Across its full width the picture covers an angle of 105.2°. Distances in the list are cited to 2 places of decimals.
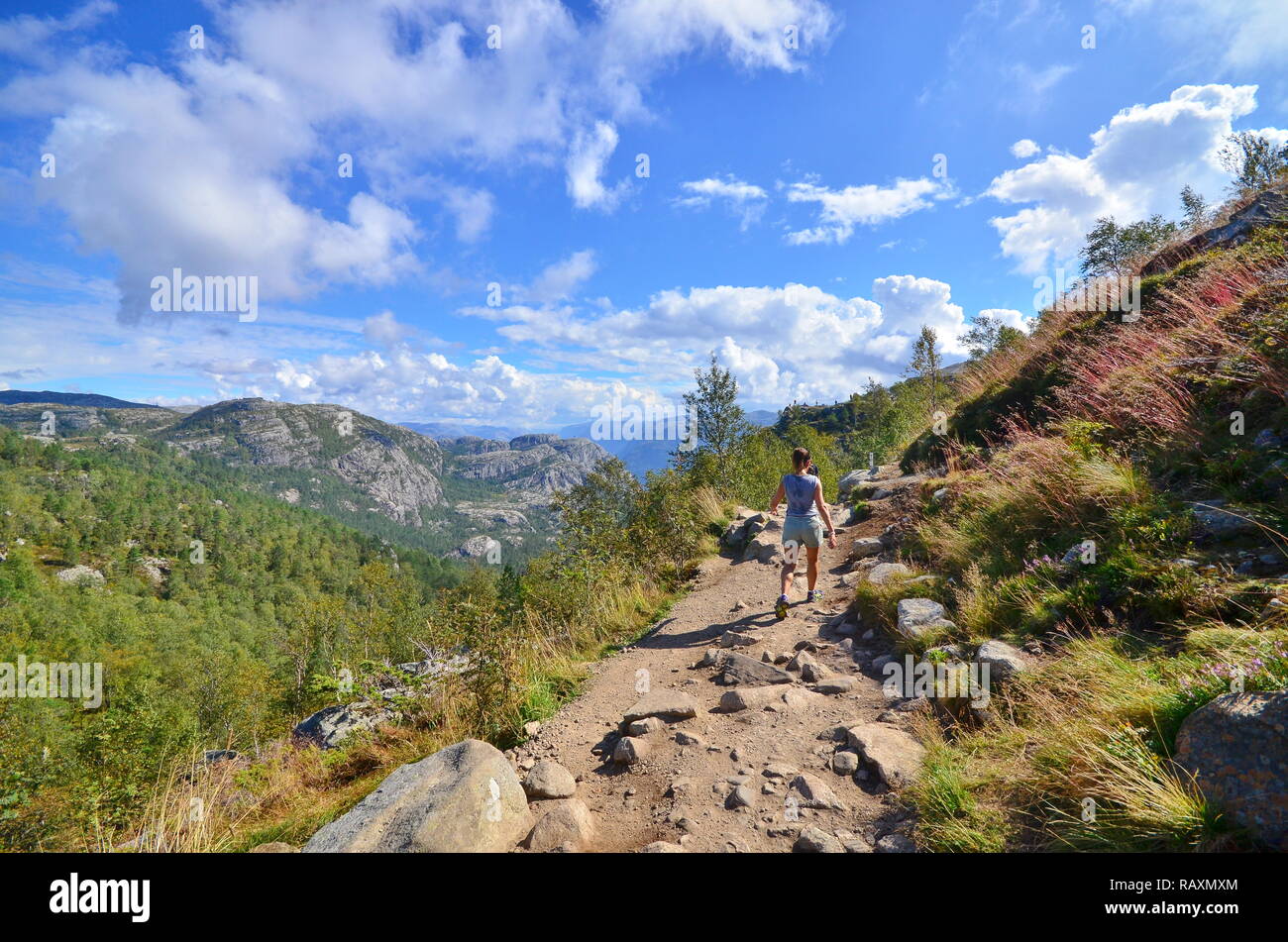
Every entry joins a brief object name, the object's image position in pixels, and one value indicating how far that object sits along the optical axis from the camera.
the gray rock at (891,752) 4.08
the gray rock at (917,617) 6.25
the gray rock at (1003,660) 4.63
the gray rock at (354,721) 6.98
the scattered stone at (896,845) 3.40
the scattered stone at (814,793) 4.00
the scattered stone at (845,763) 4.36
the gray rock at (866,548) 10.80
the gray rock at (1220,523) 4.60
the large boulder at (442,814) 3.86
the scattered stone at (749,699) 5.85
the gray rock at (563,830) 3.97
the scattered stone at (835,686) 5.96
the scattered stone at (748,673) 6.55
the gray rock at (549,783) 4.76
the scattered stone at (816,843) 3.53
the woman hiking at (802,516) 8.69
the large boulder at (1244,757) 2.38
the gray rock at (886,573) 8.01
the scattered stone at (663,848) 3.70
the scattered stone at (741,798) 4.16
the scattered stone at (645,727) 5.57
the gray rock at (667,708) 5.79
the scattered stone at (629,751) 5.18
